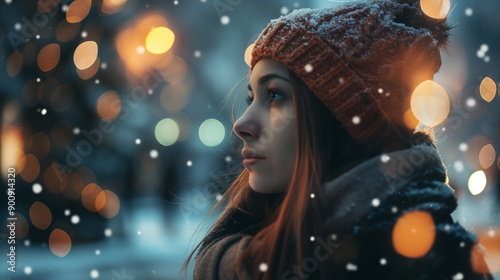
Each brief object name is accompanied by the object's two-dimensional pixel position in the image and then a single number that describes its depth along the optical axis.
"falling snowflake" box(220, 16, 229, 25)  4.36
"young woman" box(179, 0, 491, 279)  1.15
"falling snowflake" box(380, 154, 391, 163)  1.21
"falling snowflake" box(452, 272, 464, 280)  1.17
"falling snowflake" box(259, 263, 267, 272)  1.19
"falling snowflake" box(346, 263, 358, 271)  1.13
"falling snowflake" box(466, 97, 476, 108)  2.50
